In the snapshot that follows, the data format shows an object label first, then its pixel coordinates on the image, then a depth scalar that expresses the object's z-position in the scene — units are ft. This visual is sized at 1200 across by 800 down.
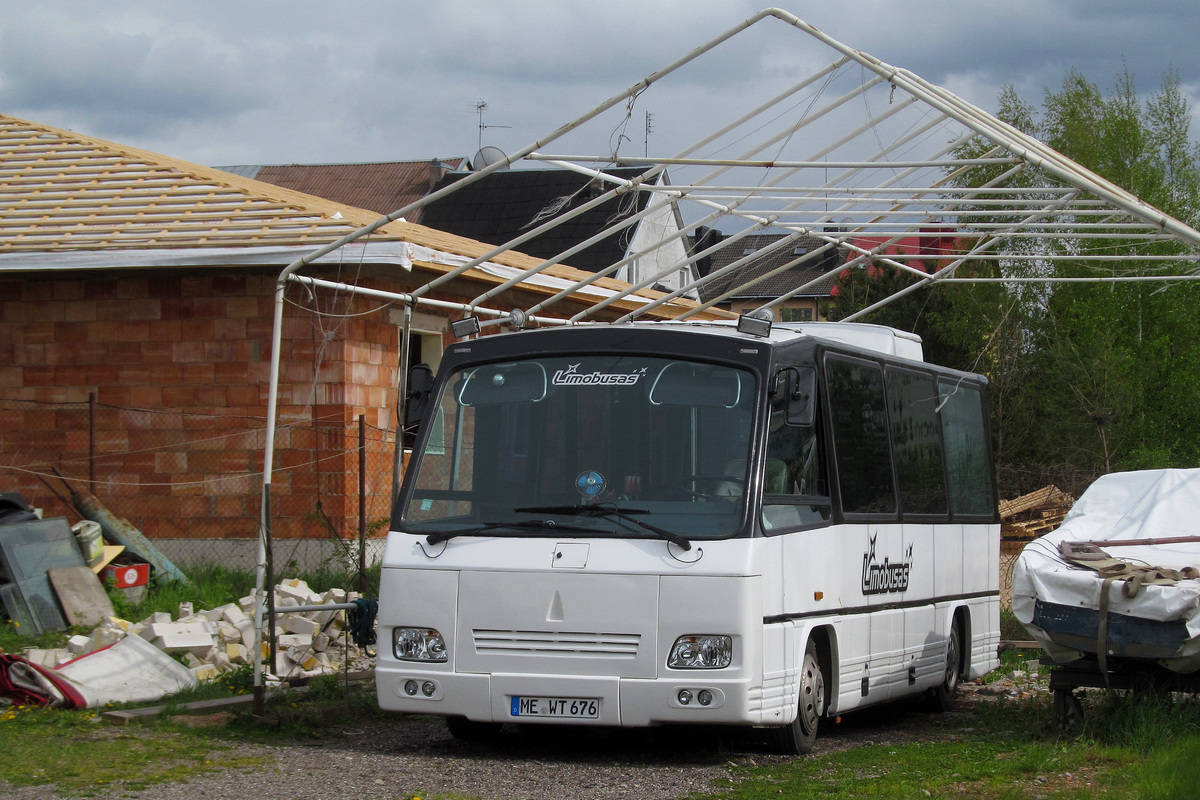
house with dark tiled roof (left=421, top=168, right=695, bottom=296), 125.49
